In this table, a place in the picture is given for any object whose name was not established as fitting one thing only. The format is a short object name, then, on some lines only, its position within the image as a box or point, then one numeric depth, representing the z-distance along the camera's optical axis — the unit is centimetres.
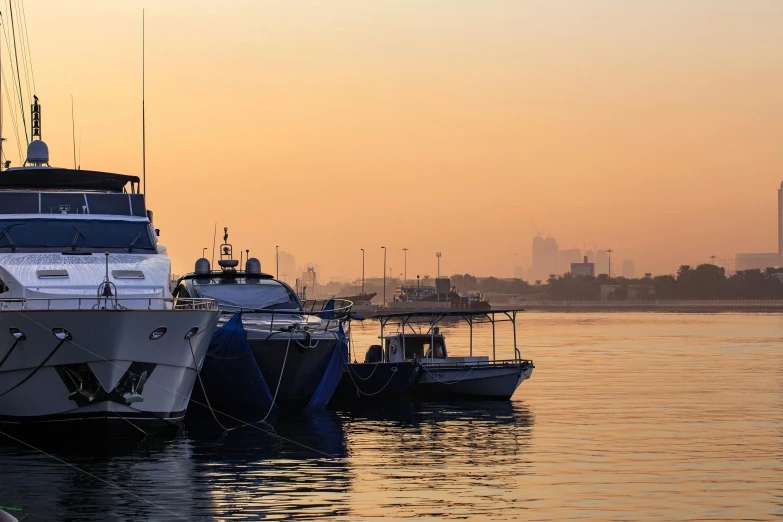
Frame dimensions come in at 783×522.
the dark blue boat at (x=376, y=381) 4591
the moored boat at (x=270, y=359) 3612
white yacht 2859
